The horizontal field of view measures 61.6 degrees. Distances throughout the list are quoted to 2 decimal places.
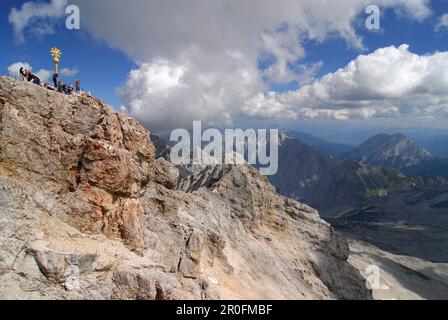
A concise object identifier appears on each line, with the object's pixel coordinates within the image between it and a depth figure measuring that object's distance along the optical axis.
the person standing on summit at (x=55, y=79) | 38.59
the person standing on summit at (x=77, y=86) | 40.03
